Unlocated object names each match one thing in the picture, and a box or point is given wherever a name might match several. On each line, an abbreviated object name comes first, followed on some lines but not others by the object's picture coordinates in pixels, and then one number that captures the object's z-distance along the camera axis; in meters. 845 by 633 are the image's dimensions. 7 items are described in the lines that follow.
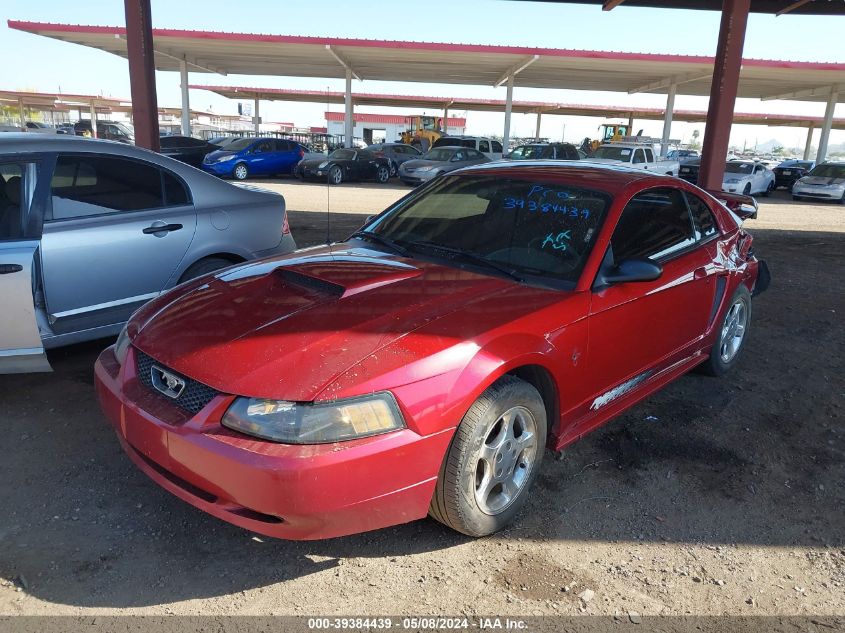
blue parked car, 21.75
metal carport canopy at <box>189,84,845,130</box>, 43.59
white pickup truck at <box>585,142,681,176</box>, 19.95
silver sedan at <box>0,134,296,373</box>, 3.65
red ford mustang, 2.25
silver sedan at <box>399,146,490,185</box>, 20.56
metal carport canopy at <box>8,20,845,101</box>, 23.67
